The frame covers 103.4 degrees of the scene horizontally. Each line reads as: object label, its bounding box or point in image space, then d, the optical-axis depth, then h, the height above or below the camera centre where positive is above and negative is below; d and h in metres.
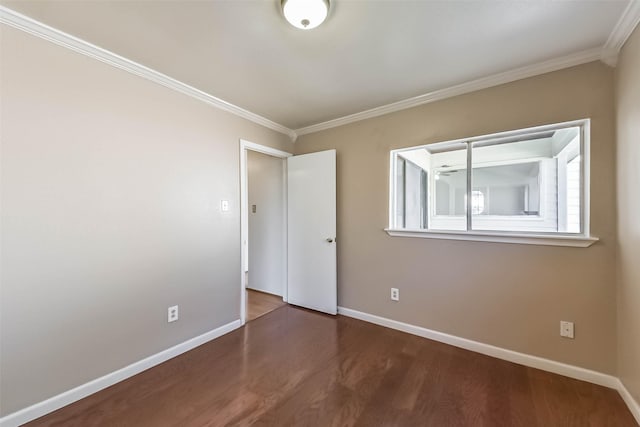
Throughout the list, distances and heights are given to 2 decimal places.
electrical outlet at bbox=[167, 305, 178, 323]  2.17 -0.88
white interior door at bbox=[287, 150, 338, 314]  3.03 -0.23
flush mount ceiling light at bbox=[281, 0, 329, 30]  1.33 +1.10
